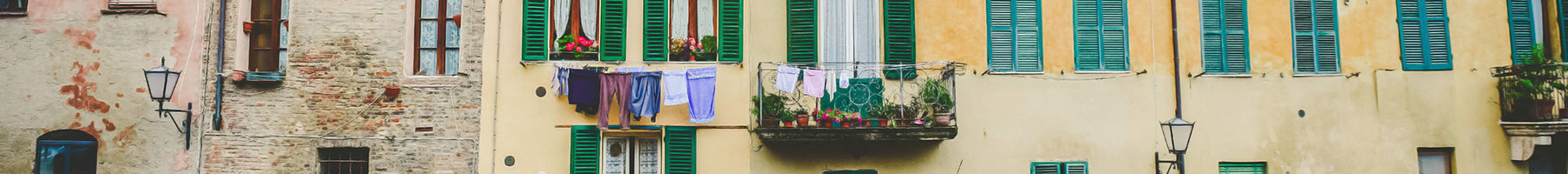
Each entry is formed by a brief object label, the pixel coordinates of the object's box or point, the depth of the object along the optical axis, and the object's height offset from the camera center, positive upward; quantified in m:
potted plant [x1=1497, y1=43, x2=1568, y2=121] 10.86 +0.17
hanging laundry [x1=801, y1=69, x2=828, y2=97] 10.49 +0.21
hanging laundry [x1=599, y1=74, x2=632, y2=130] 10.70 +0.13
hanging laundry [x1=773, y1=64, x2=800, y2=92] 10.52 +0.25
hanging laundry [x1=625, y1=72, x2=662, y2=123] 10.74 +0.13
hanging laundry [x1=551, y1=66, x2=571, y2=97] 10.67 +0.25
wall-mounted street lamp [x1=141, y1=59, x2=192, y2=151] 9.96 +0.22
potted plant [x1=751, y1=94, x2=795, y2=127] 10.68 -0.03
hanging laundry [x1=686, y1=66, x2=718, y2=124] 10.74 +0.13
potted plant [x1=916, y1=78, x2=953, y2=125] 10.72 +0.04
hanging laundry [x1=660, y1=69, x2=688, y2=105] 10.69 +0.19
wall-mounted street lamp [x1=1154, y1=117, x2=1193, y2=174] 10.13 -0.27
